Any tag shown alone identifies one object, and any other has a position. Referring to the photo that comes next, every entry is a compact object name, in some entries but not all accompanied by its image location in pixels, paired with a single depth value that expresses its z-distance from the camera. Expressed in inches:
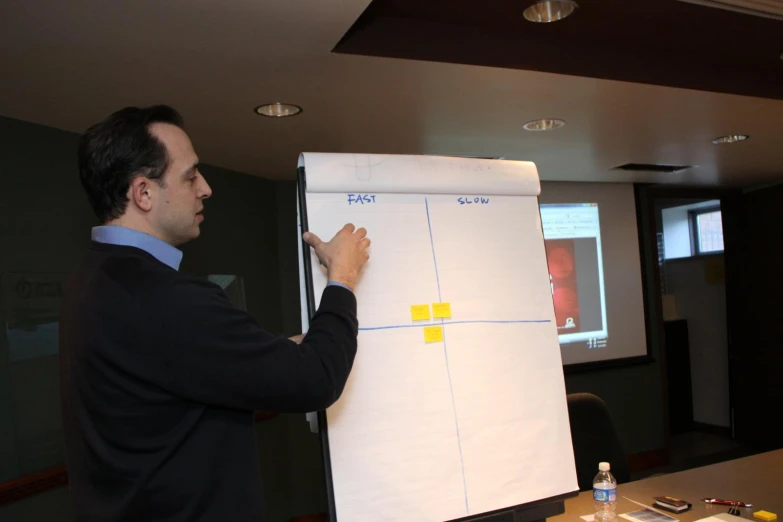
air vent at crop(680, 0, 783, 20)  78.0
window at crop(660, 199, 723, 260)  224.8
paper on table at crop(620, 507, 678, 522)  65.8
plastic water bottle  62.4
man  41.3
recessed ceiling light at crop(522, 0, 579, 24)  69.9
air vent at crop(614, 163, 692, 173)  161.3
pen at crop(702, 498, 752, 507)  69.1
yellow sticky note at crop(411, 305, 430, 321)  56.2
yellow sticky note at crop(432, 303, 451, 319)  57.1
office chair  87.0
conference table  69.5
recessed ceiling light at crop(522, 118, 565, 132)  111.1
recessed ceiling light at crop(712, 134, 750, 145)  131.3
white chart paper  52.8
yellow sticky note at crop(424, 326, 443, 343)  56.3
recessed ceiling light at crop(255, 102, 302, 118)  92.7
